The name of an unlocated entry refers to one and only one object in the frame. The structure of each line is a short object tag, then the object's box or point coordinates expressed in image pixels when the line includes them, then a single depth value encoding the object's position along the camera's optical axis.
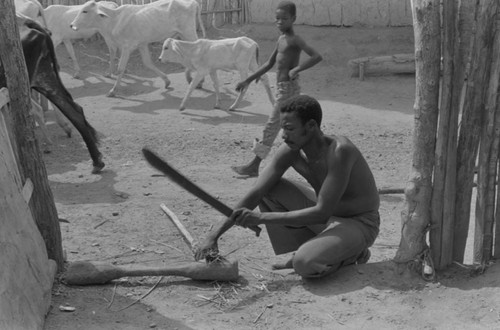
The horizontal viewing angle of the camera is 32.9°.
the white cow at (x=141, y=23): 12.98
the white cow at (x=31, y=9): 11.59
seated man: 5.28
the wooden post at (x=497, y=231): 5.36
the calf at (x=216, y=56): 11.89
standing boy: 8.21
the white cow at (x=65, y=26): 13.29
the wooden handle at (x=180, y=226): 6.21
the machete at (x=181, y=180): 5.17
